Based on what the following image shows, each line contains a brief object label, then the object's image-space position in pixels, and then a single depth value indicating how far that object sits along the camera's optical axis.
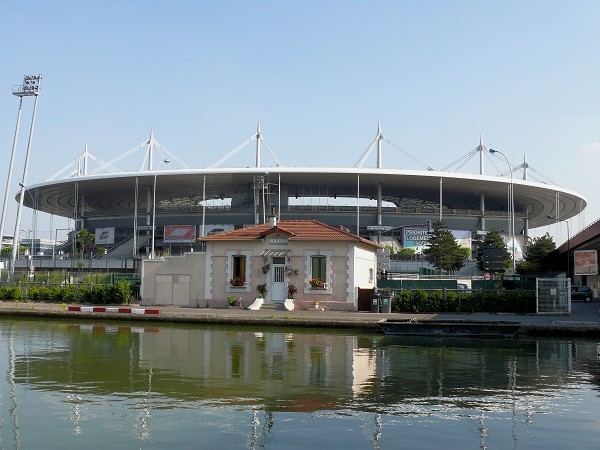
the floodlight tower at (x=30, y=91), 72.75
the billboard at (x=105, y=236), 98.97
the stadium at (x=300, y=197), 87.00
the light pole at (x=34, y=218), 91.88
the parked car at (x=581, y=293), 58.28
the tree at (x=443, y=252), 69.44
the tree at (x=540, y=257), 71.19
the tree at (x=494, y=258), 36.50
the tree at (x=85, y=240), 93.69
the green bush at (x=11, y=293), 43.59
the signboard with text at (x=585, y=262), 50.96
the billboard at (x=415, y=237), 86.62
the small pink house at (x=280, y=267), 36.75
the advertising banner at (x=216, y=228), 91.19
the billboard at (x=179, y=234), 92.31
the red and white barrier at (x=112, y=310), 33.26
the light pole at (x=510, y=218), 85.07
